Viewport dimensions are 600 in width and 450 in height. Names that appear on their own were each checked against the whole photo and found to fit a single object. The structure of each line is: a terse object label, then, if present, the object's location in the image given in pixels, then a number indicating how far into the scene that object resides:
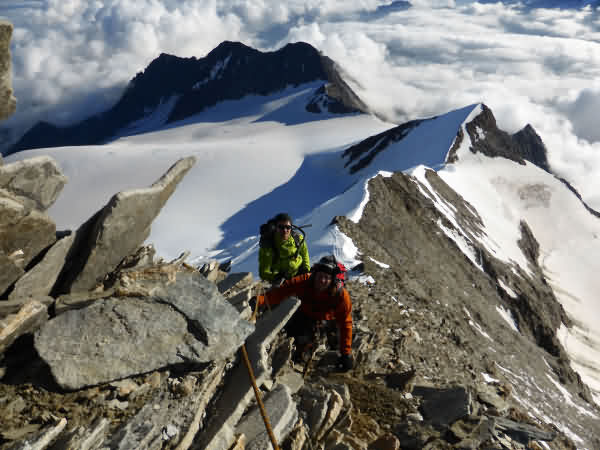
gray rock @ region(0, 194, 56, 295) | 5.68
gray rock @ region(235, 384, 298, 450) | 5.29
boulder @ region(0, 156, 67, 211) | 6.66
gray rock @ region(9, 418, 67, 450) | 3.98
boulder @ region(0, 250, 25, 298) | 5.50
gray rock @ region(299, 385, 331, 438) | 6.13
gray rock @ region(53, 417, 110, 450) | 4.10
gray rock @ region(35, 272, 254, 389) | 4.77
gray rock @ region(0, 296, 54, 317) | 5.16
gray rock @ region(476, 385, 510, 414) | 9.52
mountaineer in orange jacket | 7.49
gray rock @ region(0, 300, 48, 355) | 4.84
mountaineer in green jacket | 9.41
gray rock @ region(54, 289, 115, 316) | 5.43
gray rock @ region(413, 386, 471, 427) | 7.51
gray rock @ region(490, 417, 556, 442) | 7.82
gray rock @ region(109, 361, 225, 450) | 4.49
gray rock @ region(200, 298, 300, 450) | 5.00
